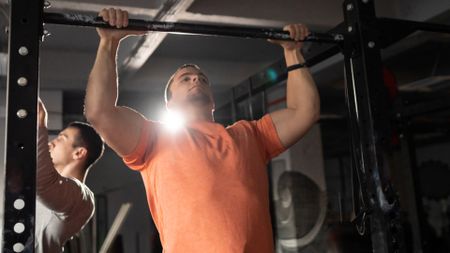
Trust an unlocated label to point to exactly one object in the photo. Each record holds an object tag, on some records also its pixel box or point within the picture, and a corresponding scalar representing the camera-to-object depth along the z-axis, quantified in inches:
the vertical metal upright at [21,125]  47.8
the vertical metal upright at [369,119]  64.2
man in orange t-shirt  65.6
